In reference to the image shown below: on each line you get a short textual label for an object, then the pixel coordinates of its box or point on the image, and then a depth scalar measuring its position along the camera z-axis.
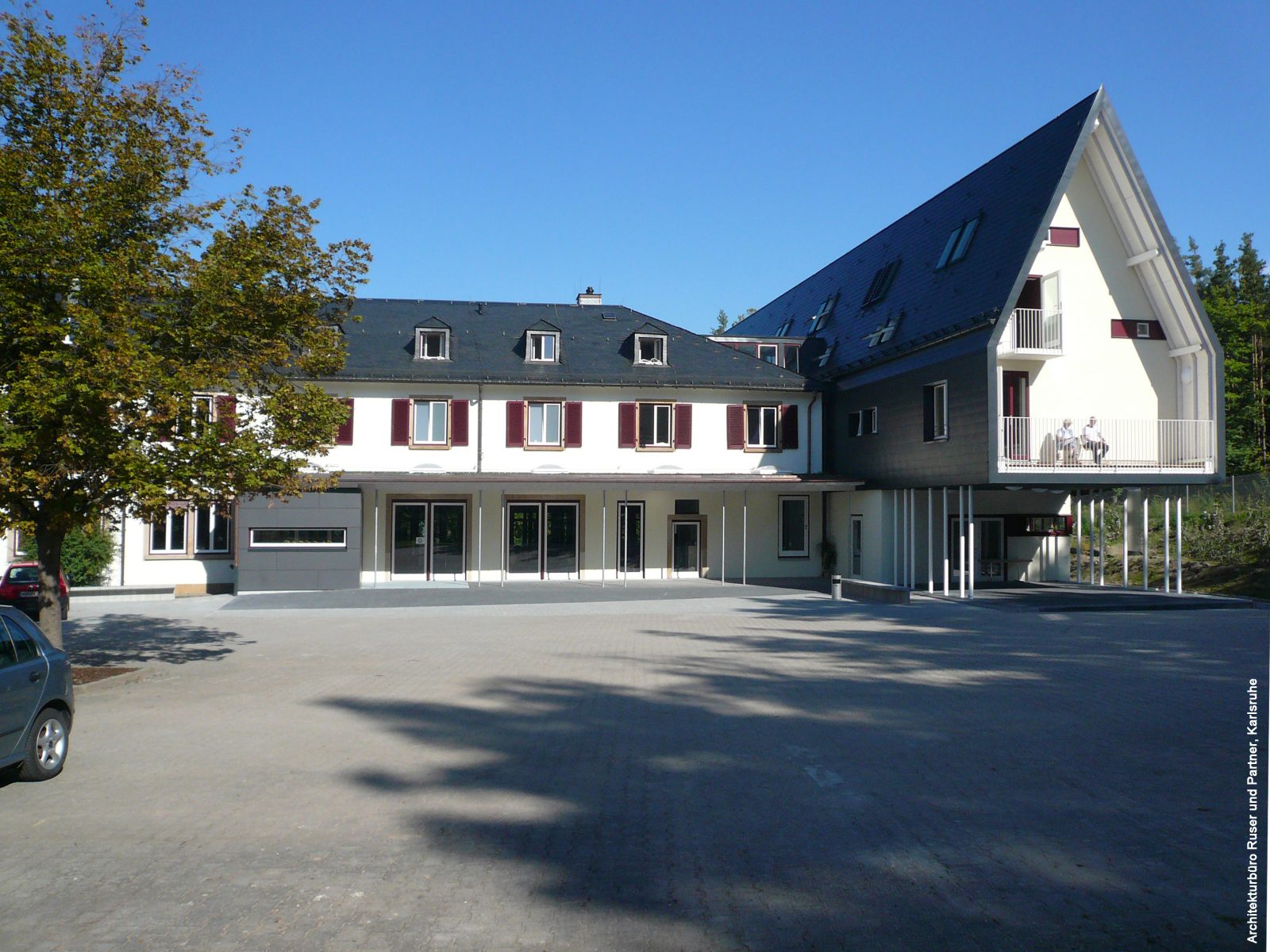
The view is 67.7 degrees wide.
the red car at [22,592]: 18.11
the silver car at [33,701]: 7.10
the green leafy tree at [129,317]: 10.45
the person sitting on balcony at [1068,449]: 22.66
